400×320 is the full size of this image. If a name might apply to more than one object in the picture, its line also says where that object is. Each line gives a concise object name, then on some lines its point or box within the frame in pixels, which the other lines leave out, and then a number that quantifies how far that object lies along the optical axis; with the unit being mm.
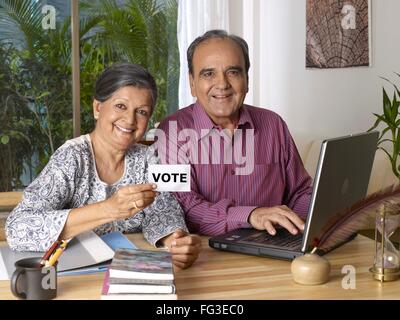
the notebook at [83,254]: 1448
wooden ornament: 1360
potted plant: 3385
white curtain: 4844
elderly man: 2107
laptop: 1351
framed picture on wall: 4164
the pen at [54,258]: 1283
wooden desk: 1309
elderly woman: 1587
